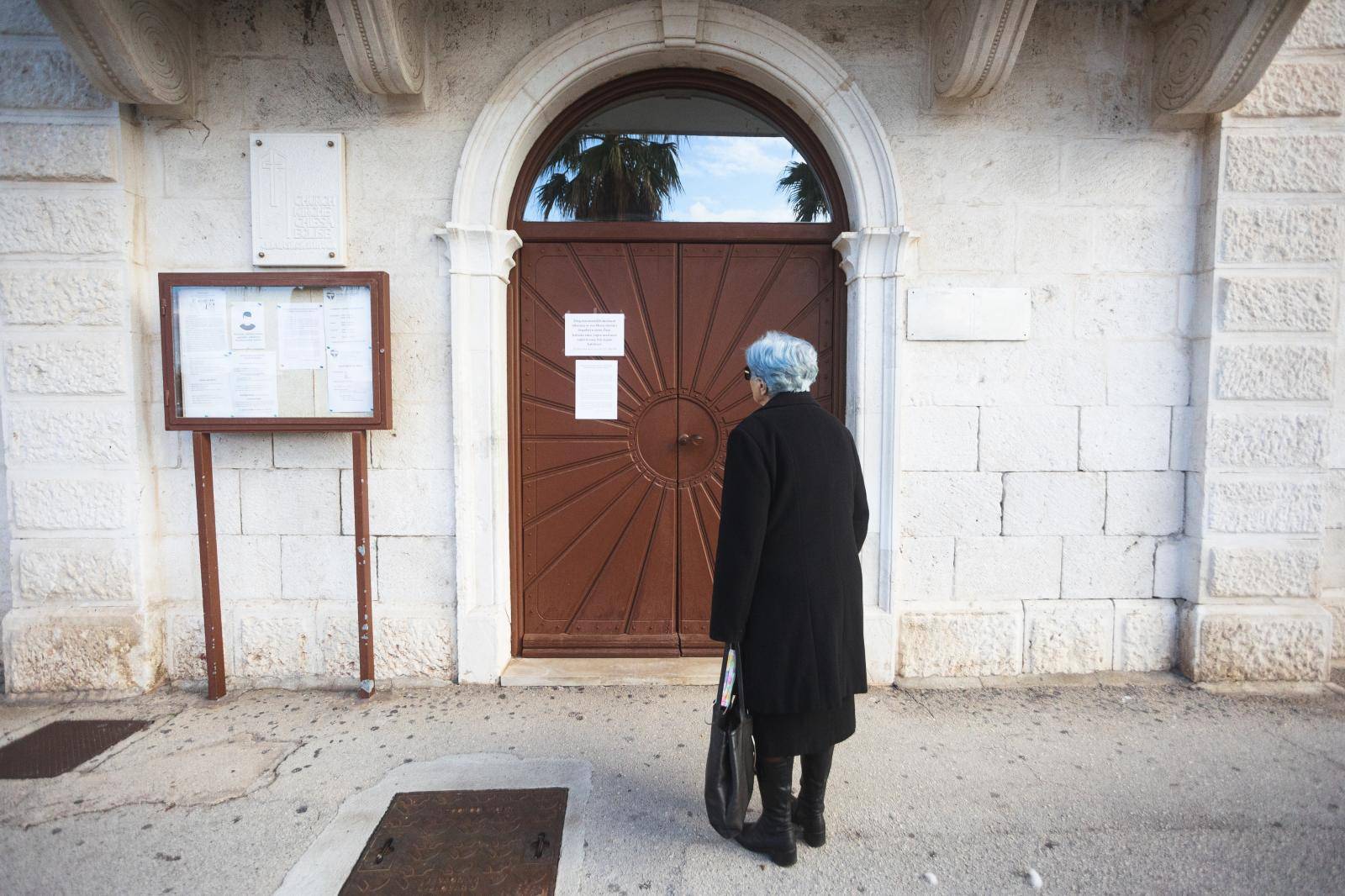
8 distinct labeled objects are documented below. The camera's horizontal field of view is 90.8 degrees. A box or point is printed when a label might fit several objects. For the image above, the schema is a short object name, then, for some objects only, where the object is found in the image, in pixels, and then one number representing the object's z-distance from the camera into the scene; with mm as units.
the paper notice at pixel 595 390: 3682
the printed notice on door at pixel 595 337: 3670
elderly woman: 1980
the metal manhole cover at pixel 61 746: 2733
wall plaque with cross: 3322
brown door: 3672
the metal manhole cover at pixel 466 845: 2100
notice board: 3215
